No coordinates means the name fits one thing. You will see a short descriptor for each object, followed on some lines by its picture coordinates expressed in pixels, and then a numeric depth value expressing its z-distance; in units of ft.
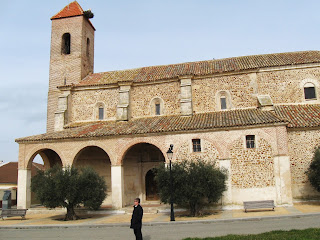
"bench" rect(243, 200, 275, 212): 50.39
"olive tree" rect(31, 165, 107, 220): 53.31
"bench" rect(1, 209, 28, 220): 56.95
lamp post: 48.26
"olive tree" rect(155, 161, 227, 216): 50.90
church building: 57.21
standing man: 29.76
